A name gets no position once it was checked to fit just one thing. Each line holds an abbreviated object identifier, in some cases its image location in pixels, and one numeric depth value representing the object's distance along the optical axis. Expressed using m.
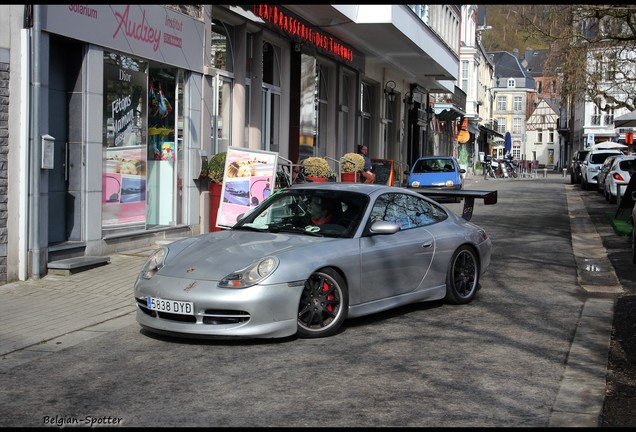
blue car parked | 25.79
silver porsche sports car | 6.59
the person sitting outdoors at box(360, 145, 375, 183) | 21.70
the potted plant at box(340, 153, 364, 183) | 21.55
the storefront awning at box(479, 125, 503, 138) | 73.06
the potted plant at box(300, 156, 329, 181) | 16.06
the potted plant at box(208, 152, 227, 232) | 13.85
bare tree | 17.92
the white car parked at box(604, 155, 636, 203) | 24.28
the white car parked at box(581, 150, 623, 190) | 33.81
